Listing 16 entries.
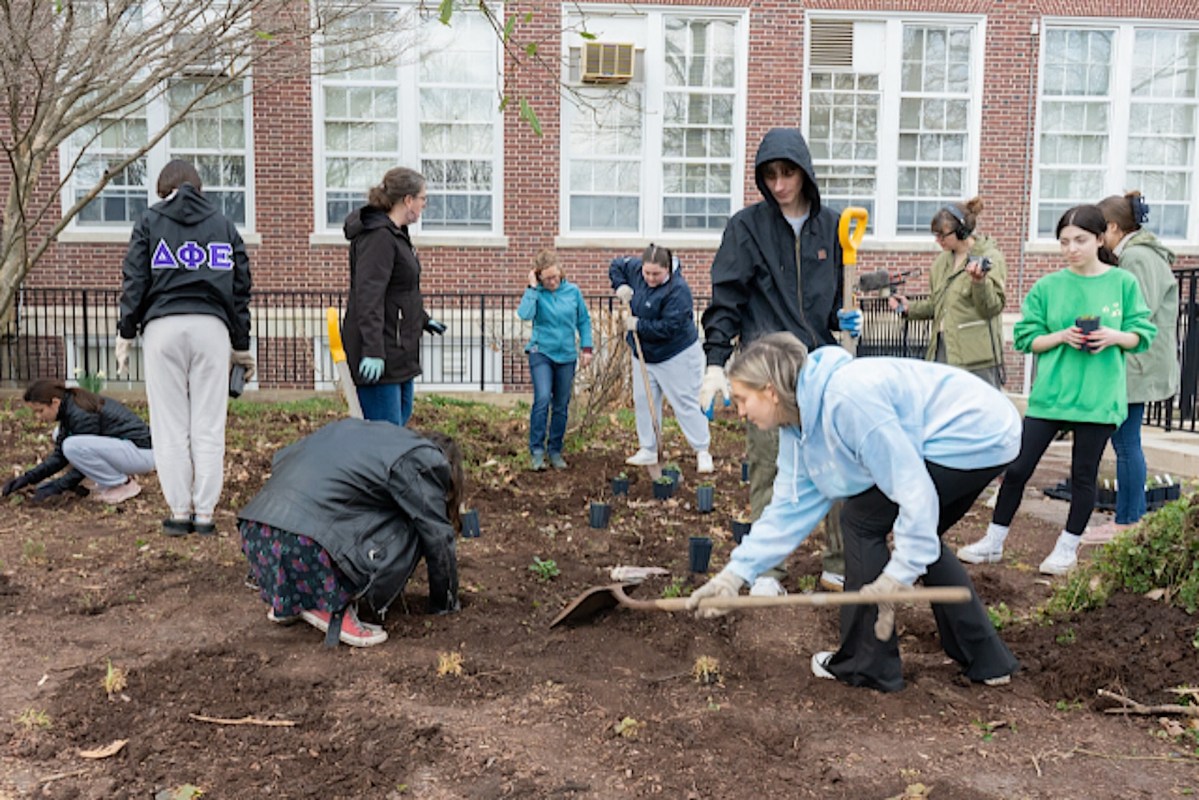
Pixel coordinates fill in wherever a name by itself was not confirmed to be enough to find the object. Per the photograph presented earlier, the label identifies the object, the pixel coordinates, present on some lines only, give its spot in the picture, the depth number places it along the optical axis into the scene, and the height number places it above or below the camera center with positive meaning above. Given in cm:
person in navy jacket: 792 -61
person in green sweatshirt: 532 -45
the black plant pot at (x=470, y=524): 630 -155
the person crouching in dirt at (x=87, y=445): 674 -121
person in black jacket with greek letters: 566 -36
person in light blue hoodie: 335 -67
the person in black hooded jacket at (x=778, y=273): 486 -6
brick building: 1428 +168
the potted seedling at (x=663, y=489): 753 -159
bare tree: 815 +166
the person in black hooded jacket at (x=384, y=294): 576 -22
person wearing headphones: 680 -22
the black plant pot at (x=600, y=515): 668 -157
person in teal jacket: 834 -66
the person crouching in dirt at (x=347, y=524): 409 -102
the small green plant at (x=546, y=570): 544 -156
